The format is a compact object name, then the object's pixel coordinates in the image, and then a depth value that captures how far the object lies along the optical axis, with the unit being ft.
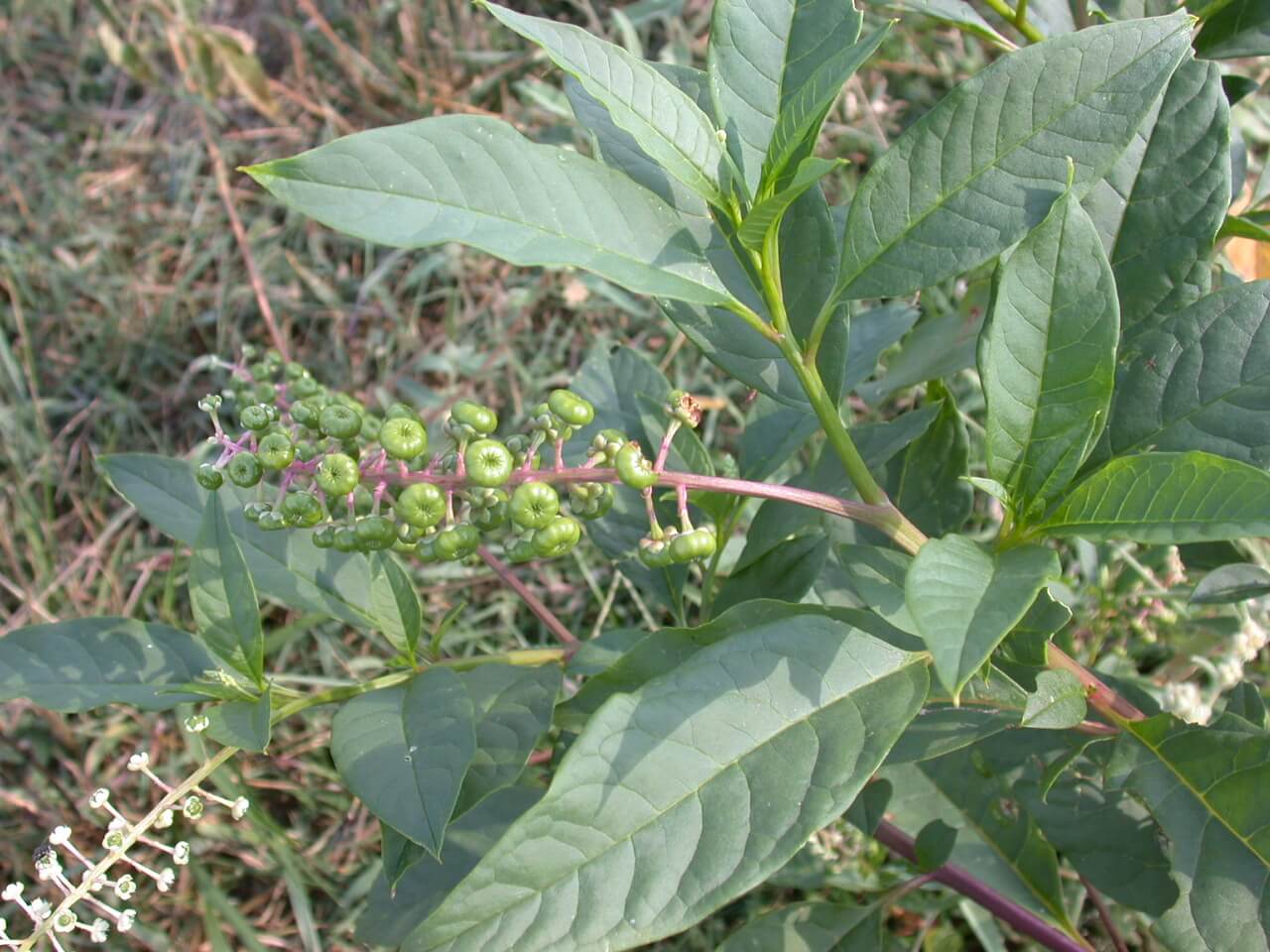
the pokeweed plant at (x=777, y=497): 0.87
